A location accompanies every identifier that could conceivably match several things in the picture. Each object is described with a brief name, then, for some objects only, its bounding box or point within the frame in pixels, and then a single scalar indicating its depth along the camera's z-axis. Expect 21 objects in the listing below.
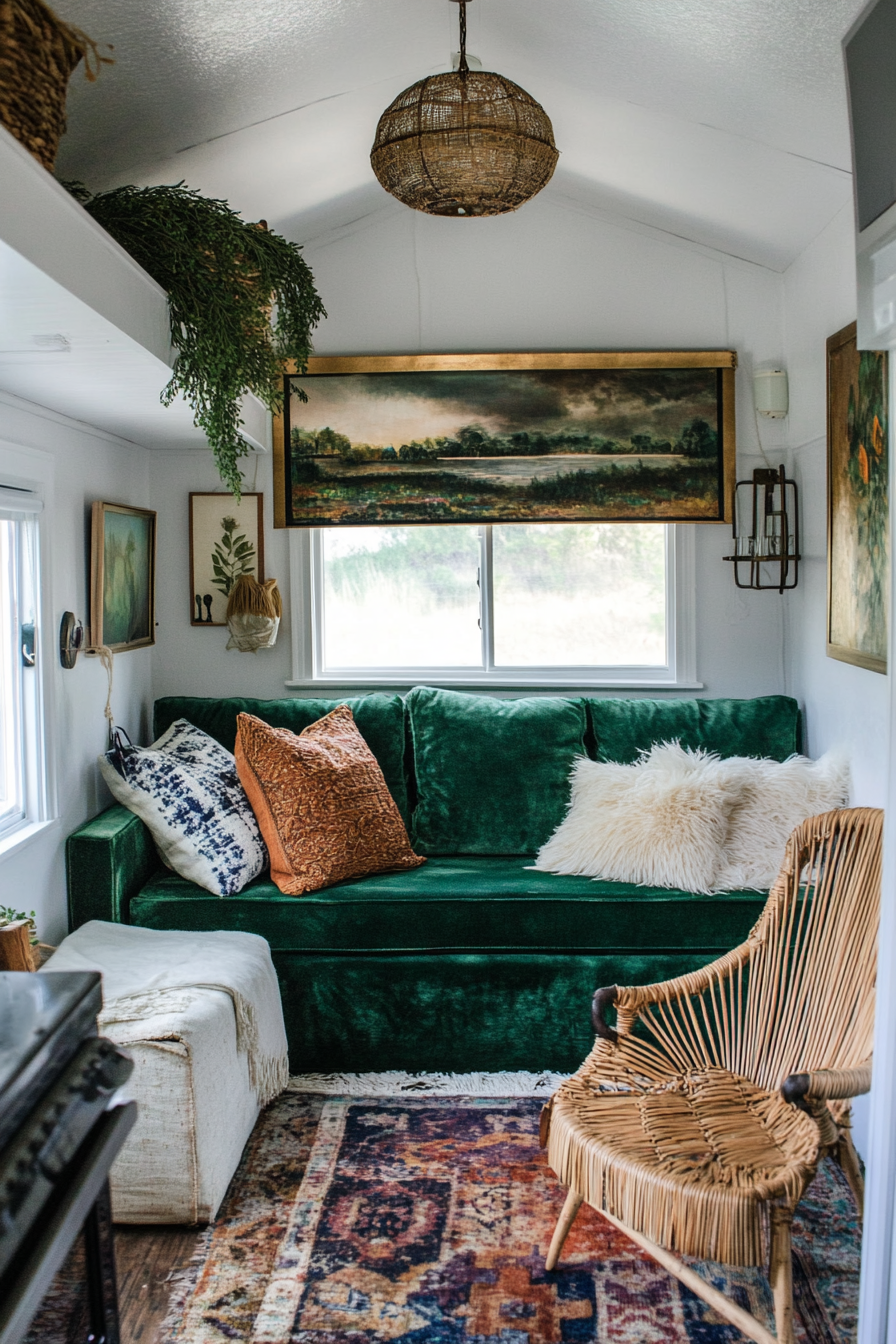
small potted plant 2.09
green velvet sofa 3.01
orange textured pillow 3.17
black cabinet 0.92
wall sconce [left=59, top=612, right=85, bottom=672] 3.11
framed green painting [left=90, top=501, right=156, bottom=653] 3.35
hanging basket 3.91
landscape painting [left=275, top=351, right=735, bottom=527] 3.87
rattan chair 1.84
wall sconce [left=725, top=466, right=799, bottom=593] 3.70
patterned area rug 2.03
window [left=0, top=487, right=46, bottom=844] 2.90
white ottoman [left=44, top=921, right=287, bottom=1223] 2.25
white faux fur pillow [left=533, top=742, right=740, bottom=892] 3.09
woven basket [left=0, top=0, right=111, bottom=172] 1.63
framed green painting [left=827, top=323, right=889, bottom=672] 2.76
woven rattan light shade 2.35
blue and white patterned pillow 3.12
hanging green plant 2.42
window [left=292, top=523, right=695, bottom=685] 4.01
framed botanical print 4.00
